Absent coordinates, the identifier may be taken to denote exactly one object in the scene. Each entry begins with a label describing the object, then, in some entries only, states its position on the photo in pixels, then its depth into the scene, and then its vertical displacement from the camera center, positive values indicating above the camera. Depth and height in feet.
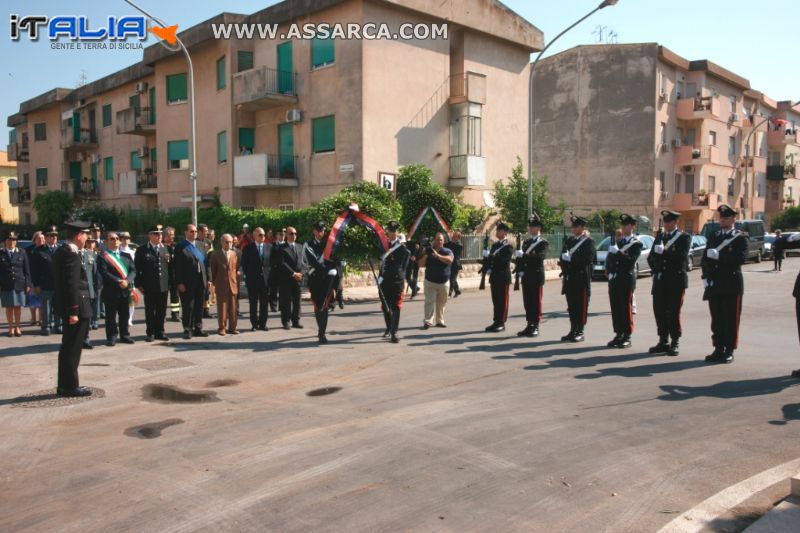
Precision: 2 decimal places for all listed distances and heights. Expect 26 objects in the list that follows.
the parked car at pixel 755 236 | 104.06 -0.32
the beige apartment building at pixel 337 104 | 81.00 +18.26
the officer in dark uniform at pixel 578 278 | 35.83 -2.34
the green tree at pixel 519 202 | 87.25 +4.65
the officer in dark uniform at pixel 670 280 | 31.76 -2.20
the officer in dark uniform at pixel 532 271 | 37.73 -2.06
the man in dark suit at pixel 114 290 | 35.41 -2.75
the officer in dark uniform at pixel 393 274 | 36.68 -2.11
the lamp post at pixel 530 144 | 76.69 +10.96
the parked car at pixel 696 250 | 92.32 -2.20
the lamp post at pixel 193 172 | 65.54 +6.90
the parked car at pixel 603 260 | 76.38 -3.02
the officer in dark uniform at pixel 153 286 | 37.06 -2.70
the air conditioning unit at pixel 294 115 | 84.79 +15.92
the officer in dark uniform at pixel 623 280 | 34.01 -2.38
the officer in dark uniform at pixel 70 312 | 24.22 -2.69
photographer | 41.11 -2.79
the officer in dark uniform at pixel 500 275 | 39.29 -2.35
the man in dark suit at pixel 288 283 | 41.98 -2.94
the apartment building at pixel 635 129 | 127.34 +21.78
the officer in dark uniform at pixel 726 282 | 29.63 -2.17
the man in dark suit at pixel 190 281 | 37.40 -2.44
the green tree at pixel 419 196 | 73.10 +4.59
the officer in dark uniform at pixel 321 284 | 36.04 -2.60
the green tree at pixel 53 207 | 127.13 +6.35
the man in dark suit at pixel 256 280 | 40.81 -2.64
